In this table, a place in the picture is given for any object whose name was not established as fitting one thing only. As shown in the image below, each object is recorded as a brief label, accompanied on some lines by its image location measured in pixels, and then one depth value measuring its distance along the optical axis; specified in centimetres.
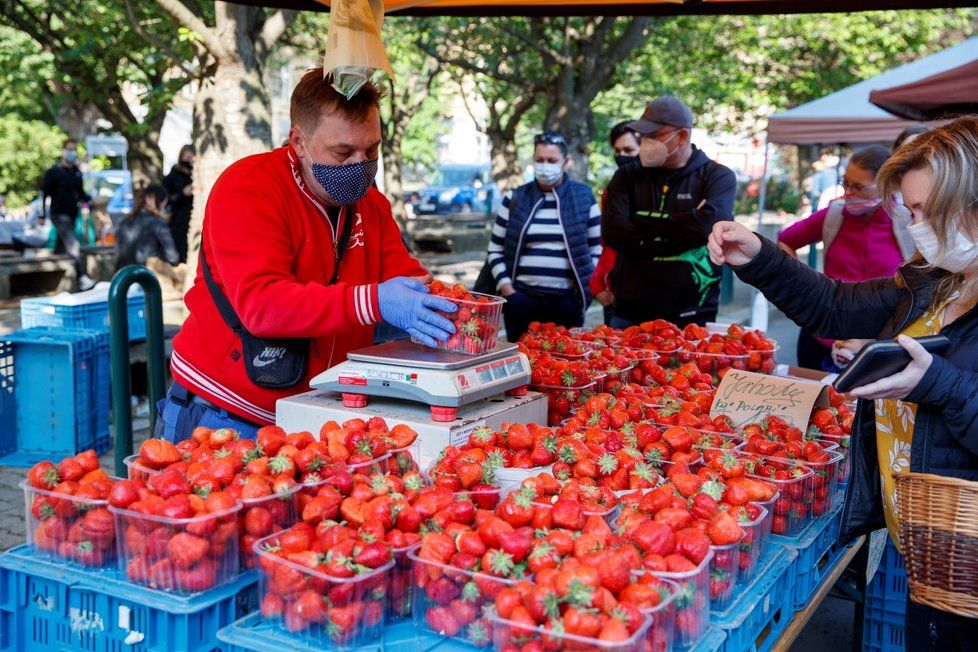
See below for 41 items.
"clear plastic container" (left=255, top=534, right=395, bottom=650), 189
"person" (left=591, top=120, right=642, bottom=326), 660
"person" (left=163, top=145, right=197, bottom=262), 1151
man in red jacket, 279
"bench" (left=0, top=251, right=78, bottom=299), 1377
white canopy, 1424
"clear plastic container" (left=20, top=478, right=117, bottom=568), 213
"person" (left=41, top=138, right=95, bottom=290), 1432
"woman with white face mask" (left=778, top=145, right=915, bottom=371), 544
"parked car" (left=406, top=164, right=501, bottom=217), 3431
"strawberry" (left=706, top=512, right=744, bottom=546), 218
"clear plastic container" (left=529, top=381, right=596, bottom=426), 358
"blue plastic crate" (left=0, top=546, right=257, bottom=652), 198
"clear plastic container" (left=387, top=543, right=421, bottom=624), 201
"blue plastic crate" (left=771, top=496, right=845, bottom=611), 269
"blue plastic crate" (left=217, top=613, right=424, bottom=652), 192
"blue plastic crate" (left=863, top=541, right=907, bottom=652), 348
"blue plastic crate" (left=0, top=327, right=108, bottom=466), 618
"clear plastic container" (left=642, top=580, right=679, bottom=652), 180
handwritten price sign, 324
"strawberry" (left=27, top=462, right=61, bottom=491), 223
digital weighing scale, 274
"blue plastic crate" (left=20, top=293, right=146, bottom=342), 679
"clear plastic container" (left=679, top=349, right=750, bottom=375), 429
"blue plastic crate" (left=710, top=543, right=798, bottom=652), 215
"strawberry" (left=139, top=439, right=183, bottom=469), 239
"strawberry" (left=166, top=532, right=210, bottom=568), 198
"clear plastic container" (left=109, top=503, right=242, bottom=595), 199
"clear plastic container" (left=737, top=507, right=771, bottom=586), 229
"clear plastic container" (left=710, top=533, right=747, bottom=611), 216
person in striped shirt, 616
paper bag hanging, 290
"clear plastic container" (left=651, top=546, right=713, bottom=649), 193
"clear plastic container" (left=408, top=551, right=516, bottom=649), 189
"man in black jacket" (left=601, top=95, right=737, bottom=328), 541
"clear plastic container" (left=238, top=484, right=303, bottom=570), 211
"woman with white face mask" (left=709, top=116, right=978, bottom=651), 227
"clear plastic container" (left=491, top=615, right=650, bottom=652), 166
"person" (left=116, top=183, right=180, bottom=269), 995
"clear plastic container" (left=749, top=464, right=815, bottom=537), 266
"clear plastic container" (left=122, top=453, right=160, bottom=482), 234
